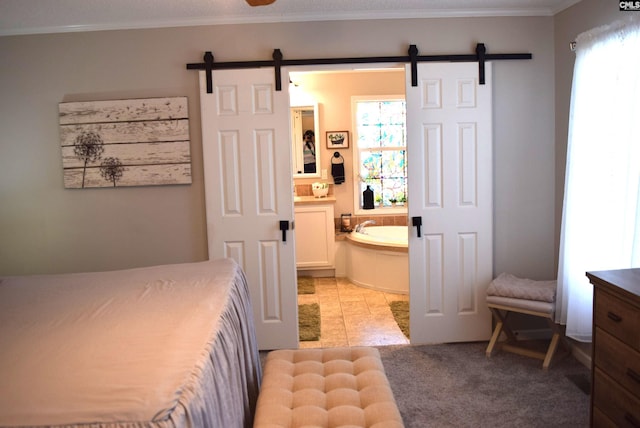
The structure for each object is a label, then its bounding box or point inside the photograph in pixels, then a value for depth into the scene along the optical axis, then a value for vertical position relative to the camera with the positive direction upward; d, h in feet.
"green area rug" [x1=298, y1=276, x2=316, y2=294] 17.69 -3.94
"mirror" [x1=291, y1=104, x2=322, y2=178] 20.20 +1.21
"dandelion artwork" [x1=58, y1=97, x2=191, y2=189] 11.98 +0.85
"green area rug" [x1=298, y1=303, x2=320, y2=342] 13.34 -4.13
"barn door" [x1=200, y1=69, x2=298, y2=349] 11.94 -0.30
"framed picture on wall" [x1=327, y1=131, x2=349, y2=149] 20.24 +1.32
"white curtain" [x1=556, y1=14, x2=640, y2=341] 8.71 -0.07
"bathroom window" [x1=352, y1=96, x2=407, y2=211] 20.30 +0.91
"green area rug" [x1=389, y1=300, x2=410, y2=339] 13.81 -4.10
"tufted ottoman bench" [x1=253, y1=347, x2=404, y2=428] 6.22 -2.89
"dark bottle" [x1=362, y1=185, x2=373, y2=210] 20.44 -1.09
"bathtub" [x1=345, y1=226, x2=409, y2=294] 17.10 -3.09
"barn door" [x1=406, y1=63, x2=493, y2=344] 11.89 -0.73
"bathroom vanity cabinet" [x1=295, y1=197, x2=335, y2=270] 18.88 -2.20
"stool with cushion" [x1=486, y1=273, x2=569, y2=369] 10.62 -2.81
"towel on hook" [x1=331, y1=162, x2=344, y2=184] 20.17 +0.07
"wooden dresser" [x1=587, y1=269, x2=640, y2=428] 6.57 -2.47
